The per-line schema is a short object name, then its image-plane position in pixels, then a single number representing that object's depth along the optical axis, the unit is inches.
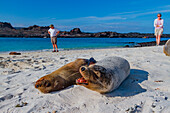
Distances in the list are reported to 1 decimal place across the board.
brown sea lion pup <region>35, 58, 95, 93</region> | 105.7
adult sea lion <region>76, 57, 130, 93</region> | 85.8
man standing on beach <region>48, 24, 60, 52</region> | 384.5
